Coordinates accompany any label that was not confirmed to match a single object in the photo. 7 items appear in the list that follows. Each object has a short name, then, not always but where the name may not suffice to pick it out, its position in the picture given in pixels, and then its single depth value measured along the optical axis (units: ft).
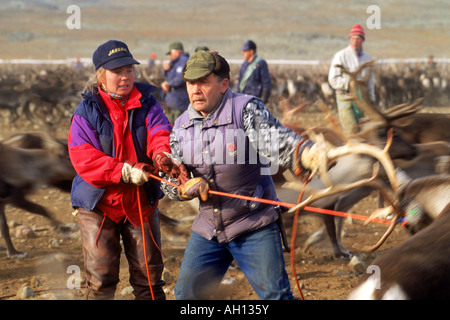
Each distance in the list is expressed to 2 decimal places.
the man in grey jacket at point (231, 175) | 20.61
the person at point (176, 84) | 60.03
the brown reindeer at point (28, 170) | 39.52
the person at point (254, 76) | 62.49
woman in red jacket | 22.57
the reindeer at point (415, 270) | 16.38
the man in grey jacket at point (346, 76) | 49.39
